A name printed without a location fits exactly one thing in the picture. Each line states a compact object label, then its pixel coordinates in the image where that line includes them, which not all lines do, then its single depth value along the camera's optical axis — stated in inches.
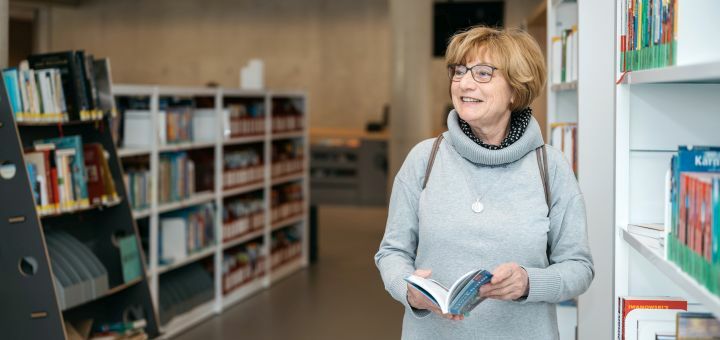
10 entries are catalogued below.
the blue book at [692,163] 81.7
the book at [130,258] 215.9
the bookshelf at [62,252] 177.6
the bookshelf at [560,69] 192.9
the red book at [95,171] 206.4
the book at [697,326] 81.5
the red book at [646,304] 96.5
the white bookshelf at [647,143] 101.1
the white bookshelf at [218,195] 248.1
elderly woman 93.0
